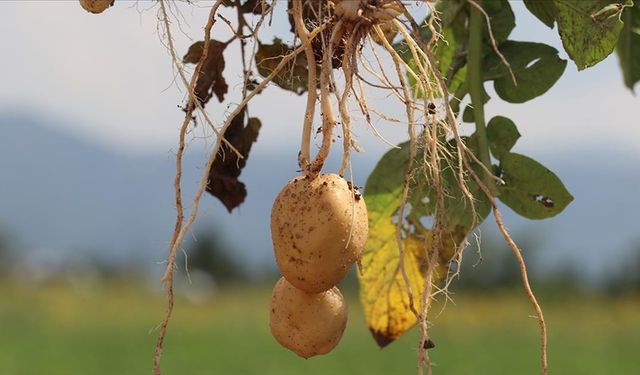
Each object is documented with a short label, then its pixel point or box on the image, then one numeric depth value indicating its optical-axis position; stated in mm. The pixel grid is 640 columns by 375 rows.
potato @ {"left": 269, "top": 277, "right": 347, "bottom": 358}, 1089
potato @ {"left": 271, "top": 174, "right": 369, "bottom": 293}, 1042
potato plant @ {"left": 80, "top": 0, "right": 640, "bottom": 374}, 1058
